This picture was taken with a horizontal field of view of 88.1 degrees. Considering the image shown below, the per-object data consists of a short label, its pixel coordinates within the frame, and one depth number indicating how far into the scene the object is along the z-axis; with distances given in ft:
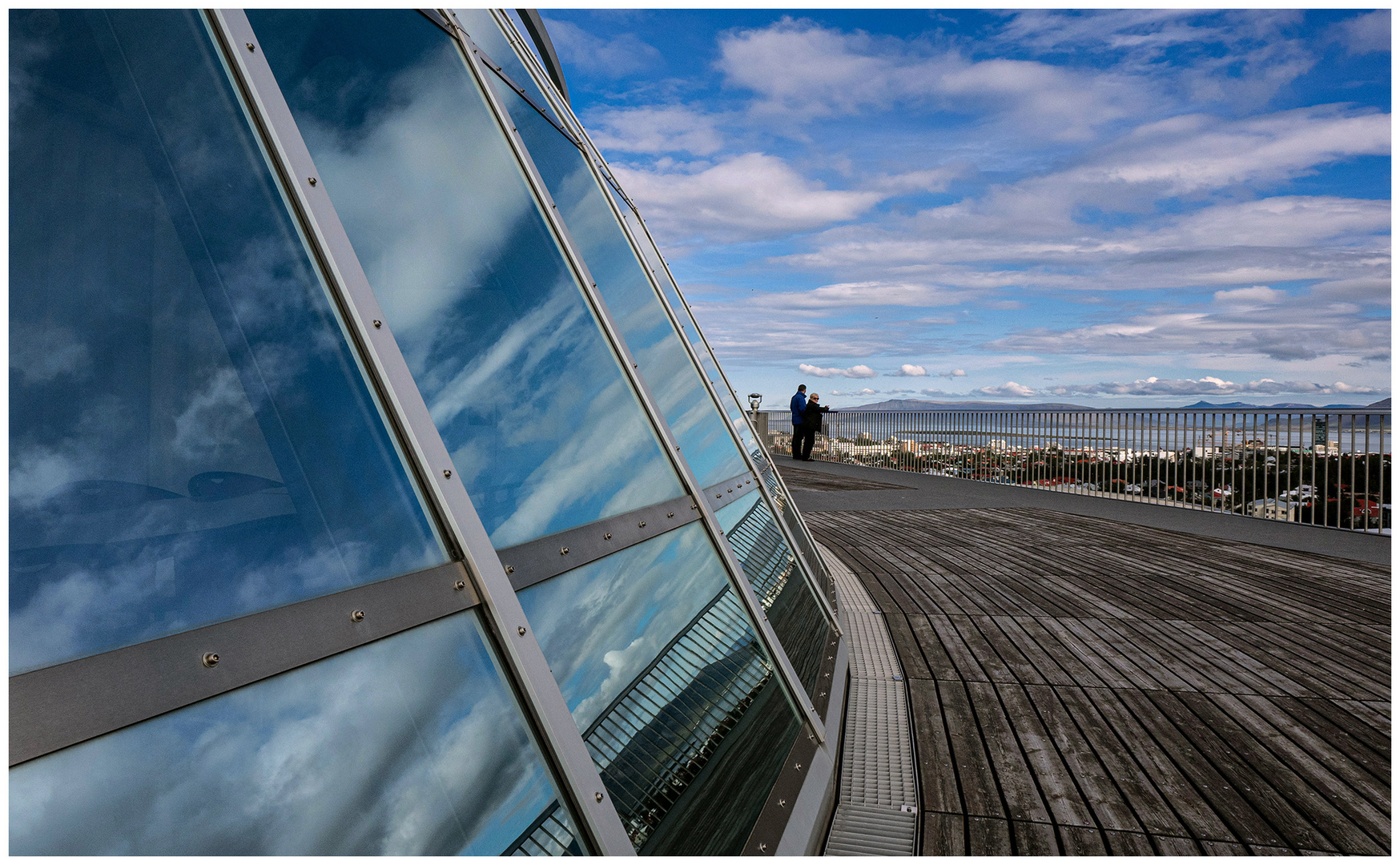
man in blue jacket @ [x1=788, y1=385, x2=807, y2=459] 61.82
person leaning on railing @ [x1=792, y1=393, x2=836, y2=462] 64.59
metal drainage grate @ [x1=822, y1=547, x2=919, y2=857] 8.21
